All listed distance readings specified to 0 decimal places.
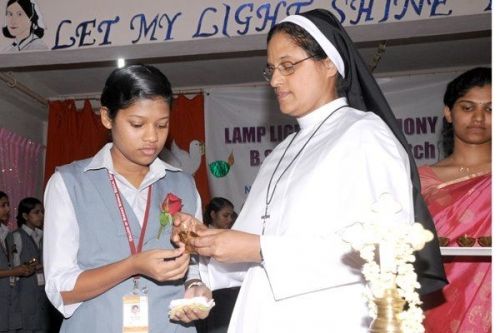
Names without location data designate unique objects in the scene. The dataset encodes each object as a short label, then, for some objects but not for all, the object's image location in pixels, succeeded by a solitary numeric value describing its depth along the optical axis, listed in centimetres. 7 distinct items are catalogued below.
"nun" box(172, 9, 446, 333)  180
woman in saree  280
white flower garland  117
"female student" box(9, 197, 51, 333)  709
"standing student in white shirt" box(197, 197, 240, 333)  604
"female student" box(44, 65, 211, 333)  203
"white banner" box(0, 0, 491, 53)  494
